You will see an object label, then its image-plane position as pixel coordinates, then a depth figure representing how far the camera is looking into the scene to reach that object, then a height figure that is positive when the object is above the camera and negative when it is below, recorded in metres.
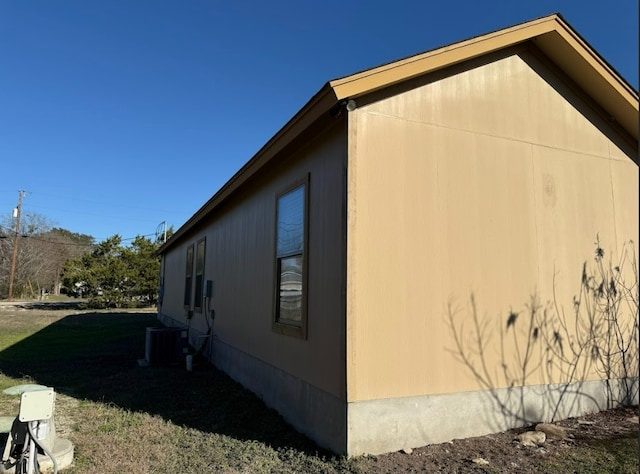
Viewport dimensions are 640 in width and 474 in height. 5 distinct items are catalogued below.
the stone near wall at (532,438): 3.87 -1.28
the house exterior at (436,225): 3.77 +0.66
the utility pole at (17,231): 33.62 +4.25
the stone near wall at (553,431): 4.05 -1.28
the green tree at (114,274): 26.11 +0.81
